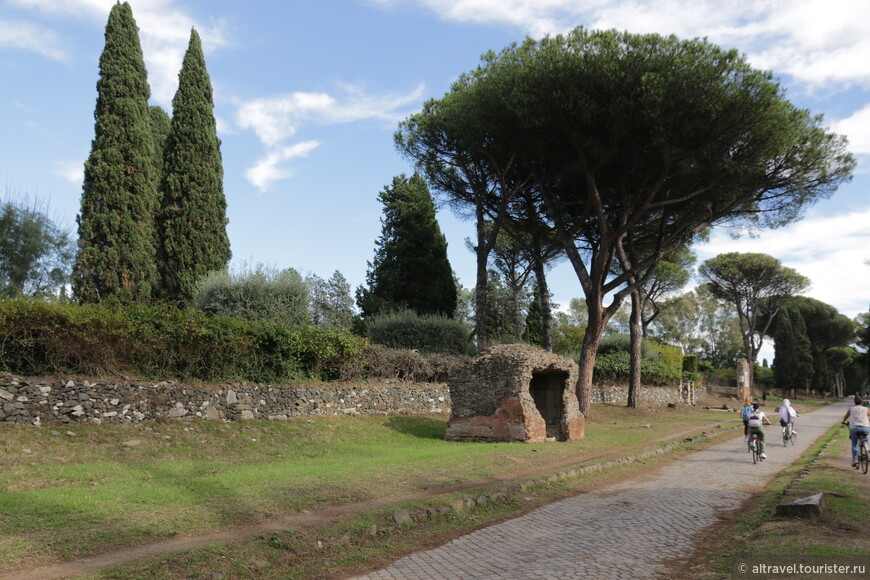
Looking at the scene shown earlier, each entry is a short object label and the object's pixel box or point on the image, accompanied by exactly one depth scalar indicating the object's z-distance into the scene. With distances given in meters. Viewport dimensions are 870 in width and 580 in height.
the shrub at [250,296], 21.44
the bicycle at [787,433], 20.05
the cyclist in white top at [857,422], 13.50
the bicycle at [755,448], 15.60
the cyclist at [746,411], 18.47
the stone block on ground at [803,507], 7.86
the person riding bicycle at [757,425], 15.62
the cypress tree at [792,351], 68.75
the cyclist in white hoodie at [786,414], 19.97
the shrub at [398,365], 21.41
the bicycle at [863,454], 13.47
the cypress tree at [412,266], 37.25
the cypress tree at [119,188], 21.45
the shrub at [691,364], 53.44
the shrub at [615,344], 43.06
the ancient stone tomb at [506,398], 17.52
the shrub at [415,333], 28.58
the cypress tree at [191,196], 24.73
